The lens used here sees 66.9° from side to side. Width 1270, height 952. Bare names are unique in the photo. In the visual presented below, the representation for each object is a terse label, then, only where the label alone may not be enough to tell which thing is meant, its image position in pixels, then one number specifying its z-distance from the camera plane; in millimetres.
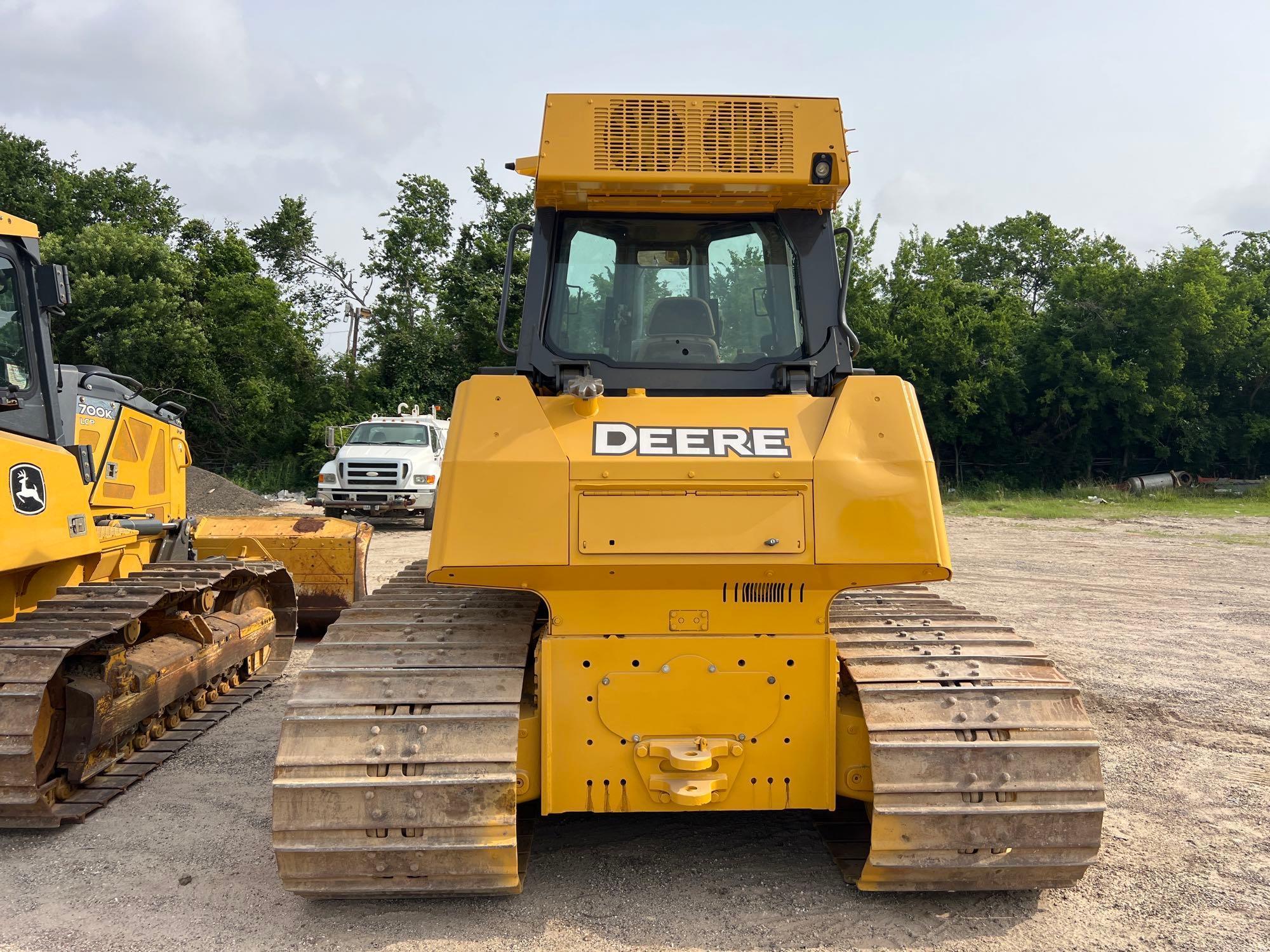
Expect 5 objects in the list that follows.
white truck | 18000
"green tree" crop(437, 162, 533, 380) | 29453
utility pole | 32875
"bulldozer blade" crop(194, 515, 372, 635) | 8844
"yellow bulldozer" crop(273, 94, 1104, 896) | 3314
